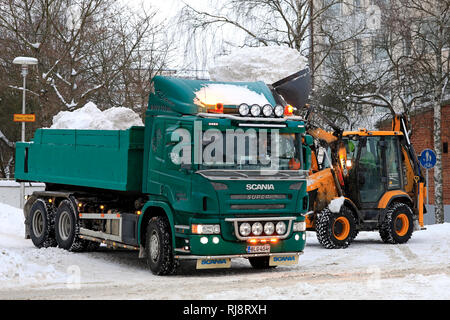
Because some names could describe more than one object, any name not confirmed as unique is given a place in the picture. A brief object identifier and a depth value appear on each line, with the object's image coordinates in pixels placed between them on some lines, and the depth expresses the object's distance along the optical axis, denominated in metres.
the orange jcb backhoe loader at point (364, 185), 18.94
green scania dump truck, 12.51
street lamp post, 28.55
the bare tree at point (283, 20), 25.69
